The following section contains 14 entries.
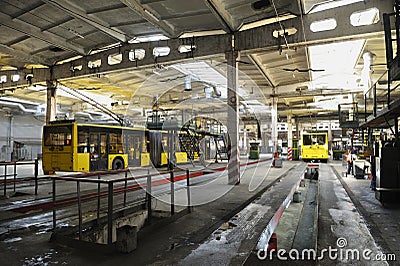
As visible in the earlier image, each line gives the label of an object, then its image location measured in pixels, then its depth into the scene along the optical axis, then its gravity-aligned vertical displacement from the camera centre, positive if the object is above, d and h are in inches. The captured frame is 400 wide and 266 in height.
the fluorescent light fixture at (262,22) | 378.3 +164.3
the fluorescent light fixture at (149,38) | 443.5 +163.2
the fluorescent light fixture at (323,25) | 410.2 +166.9
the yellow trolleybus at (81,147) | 488.7 -3.0
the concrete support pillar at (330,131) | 1657.5 +71.0
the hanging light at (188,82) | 652.1 +140.0
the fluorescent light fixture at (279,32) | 376.8 +144.3
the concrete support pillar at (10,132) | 1005.2 +46.6
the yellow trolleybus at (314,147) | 982.4 -9.6
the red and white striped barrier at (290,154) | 1039.5 -34.3
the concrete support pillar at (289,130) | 1092.6 +56.9
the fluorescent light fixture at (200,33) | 416.5 +159.7
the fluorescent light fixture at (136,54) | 474.4 +153.3
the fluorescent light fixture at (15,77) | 598.9 +139.6
